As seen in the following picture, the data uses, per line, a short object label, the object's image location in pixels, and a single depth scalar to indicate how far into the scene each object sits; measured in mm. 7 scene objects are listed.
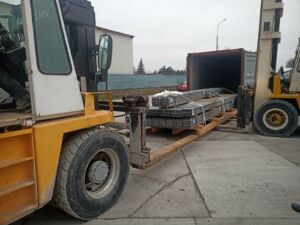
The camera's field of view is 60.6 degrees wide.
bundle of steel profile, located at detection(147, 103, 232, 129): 6051
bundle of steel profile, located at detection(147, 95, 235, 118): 6017
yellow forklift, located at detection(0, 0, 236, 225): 2242
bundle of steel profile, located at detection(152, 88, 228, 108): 6254
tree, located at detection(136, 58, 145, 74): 72500
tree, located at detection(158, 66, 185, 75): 60306
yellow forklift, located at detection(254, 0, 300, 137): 7141
